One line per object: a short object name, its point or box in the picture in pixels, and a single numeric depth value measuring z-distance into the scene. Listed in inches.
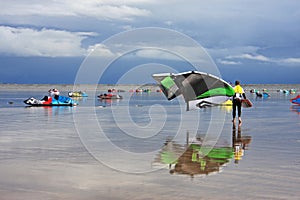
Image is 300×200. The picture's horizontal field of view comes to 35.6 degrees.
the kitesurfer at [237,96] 967.0
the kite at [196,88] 986.4
